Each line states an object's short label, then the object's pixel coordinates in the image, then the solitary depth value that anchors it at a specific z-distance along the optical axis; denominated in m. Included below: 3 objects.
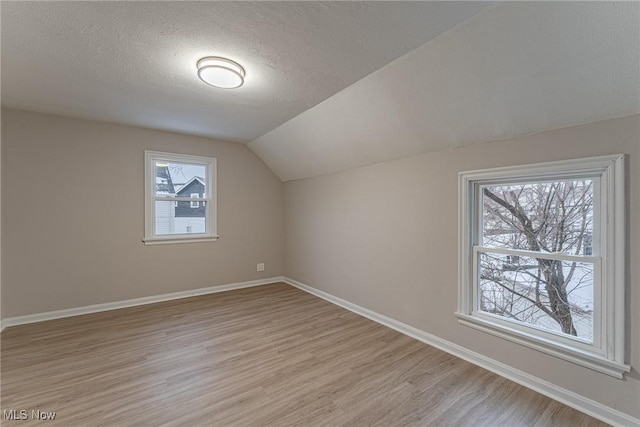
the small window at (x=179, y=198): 3.80
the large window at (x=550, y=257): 1.67
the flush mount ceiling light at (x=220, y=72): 1.99
